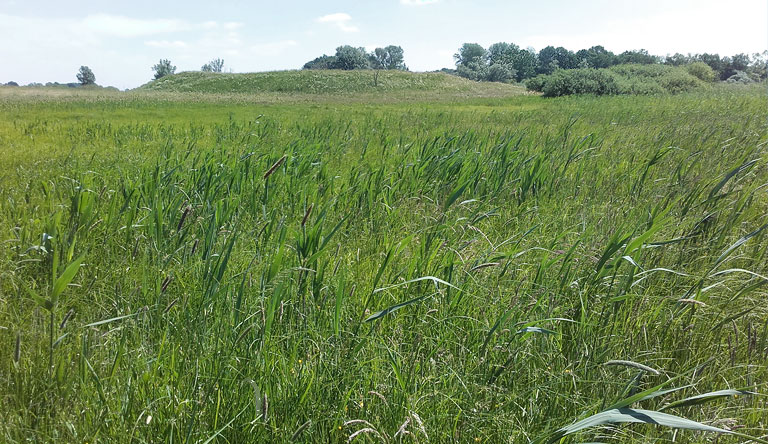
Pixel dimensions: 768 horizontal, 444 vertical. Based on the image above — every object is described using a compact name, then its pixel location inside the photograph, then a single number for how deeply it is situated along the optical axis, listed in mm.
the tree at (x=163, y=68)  113375
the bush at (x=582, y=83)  31453
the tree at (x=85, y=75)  128750
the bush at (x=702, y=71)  39406
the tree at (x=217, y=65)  131600
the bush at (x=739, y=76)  57531
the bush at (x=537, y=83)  37162
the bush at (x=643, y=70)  36781
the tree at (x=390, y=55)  132312
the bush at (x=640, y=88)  29688
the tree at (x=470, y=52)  134250
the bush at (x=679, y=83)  31391
